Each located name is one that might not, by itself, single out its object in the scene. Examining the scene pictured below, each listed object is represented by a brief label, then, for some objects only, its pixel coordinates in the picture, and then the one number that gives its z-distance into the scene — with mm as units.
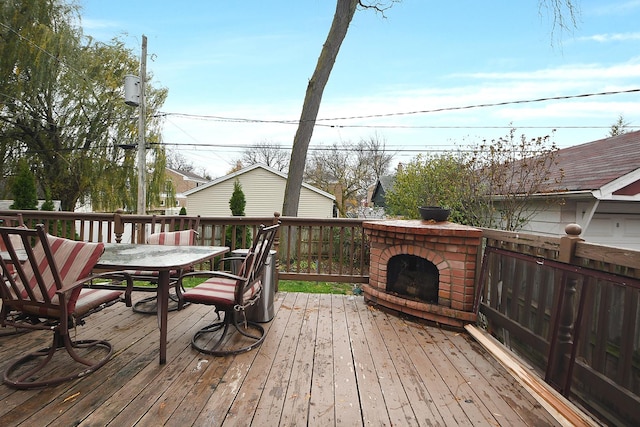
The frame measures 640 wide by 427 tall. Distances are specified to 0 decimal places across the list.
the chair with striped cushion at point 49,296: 1837
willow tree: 9664
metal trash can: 3109
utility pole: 9938
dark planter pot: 3486
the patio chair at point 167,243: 3190
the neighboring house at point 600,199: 4637
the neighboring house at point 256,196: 15281
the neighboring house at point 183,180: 29656
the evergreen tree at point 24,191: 8844
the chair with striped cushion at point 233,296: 2334
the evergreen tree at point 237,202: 11953
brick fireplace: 3072
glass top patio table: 2170
